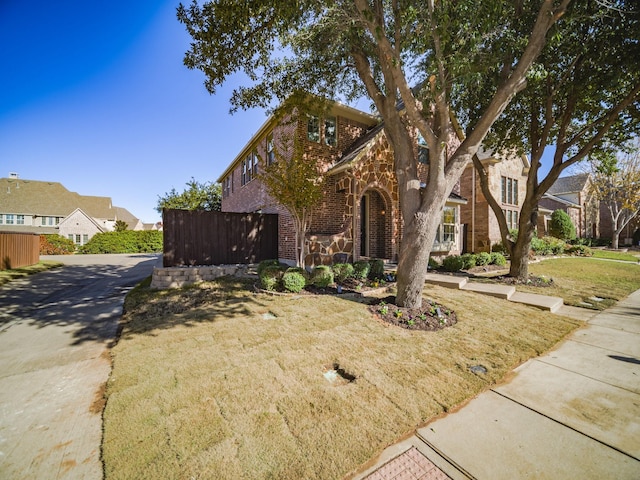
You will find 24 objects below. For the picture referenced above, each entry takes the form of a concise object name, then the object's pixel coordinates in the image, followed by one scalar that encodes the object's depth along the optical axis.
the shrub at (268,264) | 8.23
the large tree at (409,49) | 4.98
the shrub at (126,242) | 25.75
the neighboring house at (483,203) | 16.34
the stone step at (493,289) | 7.00
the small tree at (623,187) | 22.83
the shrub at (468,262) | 10.76
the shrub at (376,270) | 8.63
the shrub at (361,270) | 8.17
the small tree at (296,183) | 7.96
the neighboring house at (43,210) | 32.44
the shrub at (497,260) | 12.16
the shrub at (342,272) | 8.05
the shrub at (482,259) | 11.62
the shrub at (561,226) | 23.22
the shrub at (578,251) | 17.33
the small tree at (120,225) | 33.53
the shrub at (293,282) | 7.09
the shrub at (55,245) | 23.14
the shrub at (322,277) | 7.47
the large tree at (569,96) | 6.43
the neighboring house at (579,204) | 31.41
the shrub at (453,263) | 10.52
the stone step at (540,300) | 6.02
